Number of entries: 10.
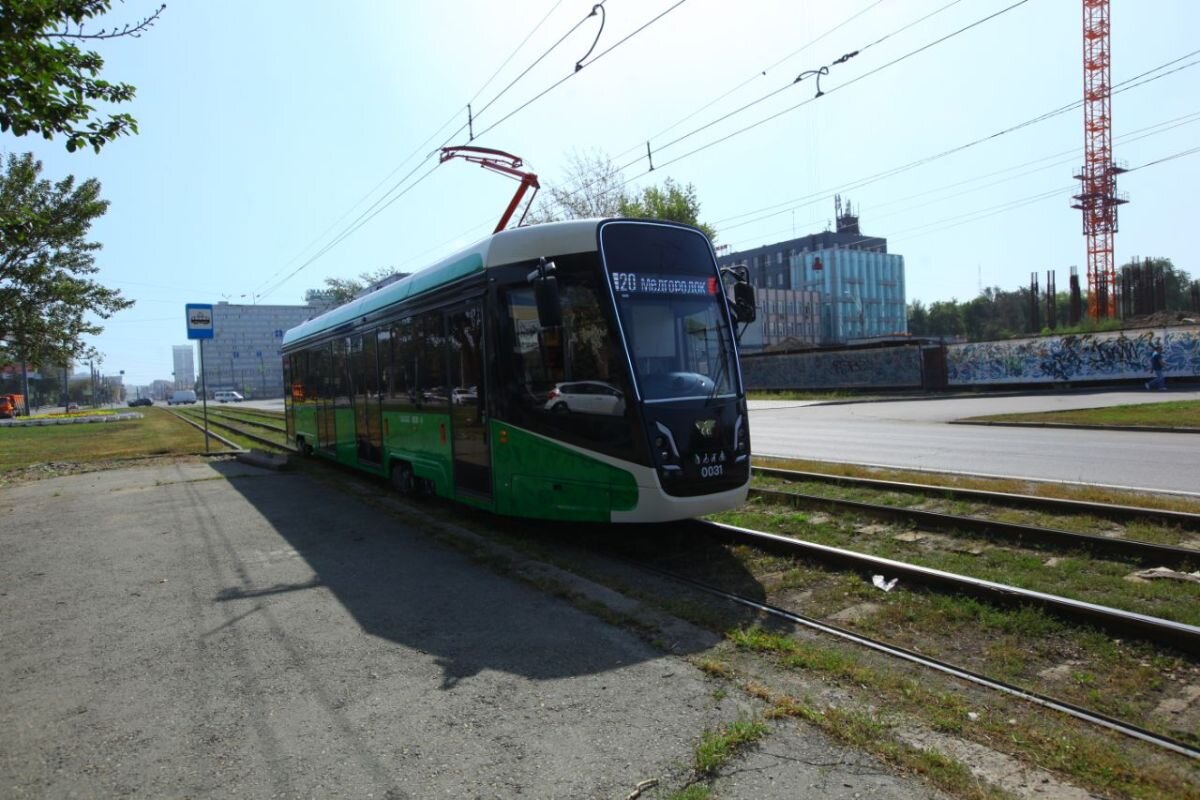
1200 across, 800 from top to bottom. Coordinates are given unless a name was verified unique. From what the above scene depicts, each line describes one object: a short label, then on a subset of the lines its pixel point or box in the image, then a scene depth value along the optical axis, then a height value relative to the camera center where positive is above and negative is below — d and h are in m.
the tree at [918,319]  120.50 +7.34
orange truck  62.23 +0.02
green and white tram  6.75 +0.05
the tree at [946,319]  117.56 +6.98
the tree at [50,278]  20.81 +3.57
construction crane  66.56 +15.48
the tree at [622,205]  36.75 +8.84
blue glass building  104.19 +13.19
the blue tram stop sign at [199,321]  18.86 +1.93
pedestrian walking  28.58 -0.70
